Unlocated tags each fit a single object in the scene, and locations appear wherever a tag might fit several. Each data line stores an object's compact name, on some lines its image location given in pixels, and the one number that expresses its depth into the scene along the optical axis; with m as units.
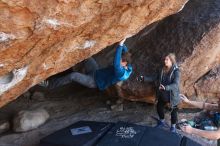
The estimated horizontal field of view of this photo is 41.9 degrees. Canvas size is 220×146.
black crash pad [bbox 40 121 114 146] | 3.20
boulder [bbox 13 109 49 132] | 3.98
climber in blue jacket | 3.91
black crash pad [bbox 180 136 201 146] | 3.16
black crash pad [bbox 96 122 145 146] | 3.13
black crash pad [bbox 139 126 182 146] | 3.11
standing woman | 3.89
